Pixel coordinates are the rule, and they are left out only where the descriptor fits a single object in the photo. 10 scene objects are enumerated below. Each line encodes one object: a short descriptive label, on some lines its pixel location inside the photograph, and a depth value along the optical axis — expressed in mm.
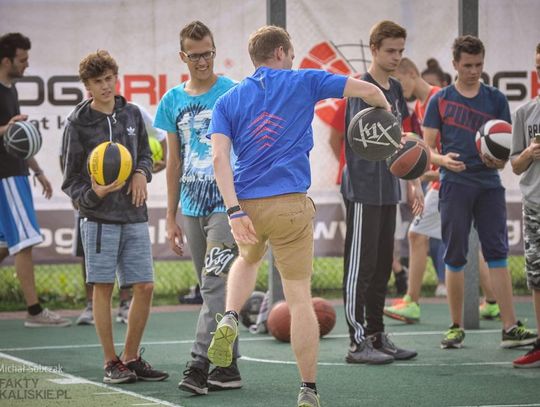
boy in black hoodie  12658
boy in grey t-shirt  13226
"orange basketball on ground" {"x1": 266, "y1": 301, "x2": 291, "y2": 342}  15607
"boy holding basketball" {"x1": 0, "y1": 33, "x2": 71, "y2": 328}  17864
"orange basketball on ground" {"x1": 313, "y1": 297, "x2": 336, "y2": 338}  15693
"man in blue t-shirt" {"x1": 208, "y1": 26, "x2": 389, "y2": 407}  10487
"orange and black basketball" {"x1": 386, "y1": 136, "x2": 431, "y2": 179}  13497
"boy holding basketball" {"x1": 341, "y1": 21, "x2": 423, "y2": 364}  13867
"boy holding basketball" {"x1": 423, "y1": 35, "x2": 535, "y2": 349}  14903
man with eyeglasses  12109
